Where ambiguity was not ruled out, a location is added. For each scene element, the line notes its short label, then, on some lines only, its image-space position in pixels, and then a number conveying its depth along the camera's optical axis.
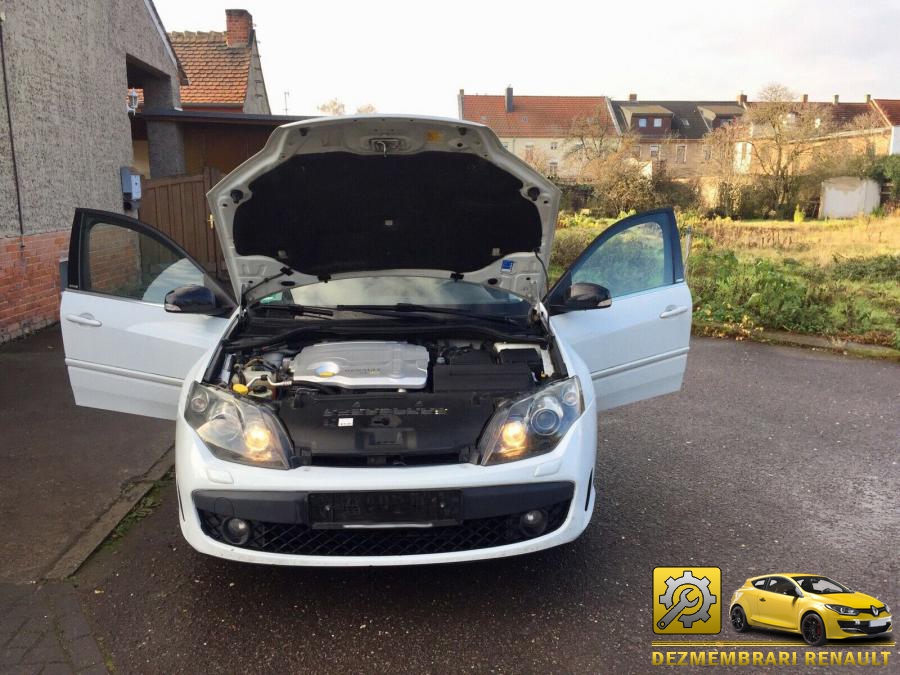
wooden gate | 11.66
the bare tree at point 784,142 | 26.73
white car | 2.82
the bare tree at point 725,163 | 26.36
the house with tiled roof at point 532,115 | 58.38
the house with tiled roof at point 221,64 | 20.39
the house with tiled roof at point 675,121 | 56.75
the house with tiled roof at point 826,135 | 27.22
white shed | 27.25
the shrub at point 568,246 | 14.23
